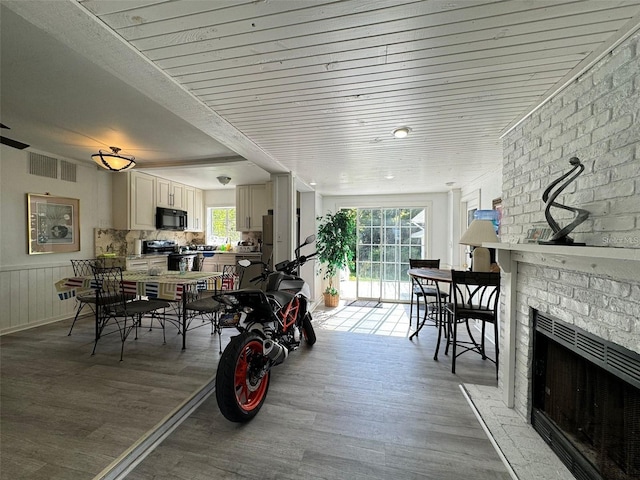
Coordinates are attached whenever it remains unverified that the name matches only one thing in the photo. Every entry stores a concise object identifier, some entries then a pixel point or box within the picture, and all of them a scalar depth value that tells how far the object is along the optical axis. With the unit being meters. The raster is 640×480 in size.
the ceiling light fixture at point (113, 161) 2.99
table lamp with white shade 2.57
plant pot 4.89
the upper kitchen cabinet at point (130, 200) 4.43
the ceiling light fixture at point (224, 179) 4.75
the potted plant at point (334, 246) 4.94
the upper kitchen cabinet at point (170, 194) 4.99
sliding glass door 5.23
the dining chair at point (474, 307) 2.35
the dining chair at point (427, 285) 3.48
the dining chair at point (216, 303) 2.89
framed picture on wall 3.49
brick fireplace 1.07
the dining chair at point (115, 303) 2.79
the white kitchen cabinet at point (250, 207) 5.43
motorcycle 1.62
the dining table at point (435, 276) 2.81
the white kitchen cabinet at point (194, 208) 5.75
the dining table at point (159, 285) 2.79
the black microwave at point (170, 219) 4.93
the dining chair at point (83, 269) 3.63
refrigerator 4.78
